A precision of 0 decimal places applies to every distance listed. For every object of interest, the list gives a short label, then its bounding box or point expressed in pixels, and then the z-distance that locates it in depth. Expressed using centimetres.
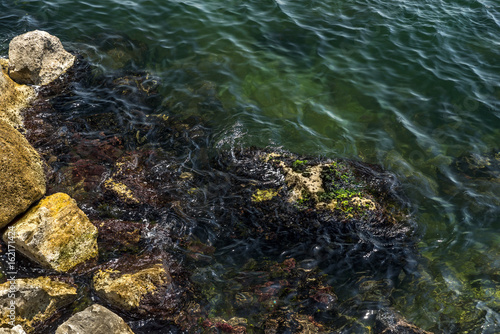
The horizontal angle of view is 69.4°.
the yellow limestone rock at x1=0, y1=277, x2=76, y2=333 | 555
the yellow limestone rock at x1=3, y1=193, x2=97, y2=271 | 621
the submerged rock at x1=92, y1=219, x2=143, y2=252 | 697
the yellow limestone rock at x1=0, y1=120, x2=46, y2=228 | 629
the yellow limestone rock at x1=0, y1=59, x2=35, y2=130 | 909
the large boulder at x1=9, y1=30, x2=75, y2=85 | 1020
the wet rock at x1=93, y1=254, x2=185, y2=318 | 605
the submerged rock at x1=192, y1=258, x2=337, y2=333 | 620
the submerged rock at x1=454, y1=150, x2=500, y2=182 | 911
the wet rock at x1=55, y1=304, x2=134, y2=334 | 489
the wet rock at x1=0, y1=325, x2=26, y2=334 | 490
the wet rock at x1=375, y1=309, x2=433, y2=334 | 616
